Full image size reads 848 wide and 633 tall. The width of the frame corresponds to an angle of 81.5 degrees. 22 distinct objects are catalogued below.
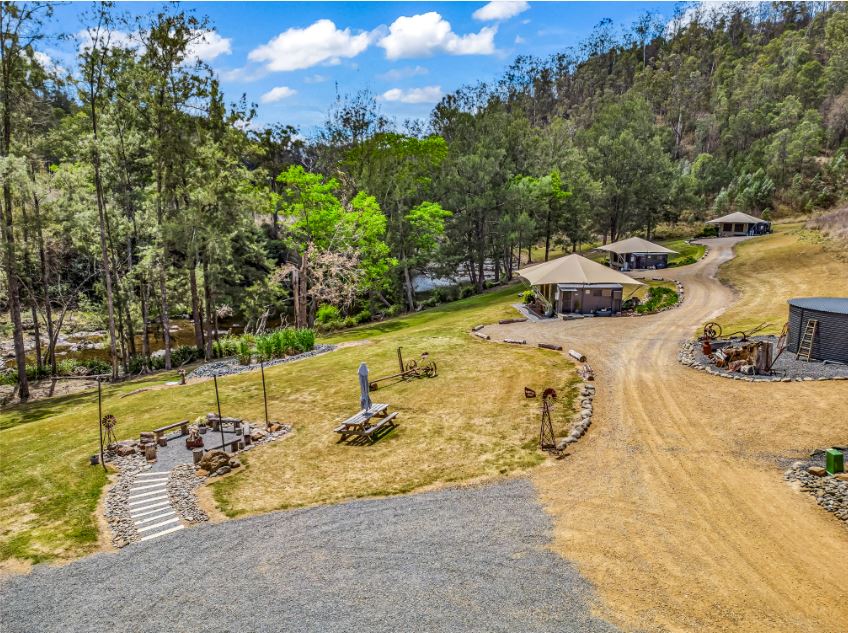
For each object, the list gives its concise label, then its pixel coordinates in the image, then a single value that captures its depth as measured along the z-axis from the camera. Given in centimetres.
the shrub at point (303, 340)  2864
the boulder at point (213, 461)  1395
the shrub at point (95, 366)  3072
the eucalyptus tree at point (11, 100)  2219
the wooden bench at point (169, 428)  1647
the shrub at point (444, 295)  4991
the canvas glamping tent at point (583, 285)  3133
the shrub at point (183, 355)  3078
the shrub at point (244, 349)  2702
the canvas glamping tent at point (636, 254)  4562
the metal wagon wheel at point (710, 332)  2334
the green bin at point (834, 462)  1171
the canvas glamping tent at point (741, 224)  6150
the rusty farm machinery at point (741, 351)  1852
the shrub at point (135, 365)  2955
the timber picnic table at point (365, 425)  1544
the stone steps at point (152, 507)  1117
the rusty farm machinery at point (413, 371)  2144
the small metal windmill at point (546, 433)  1417
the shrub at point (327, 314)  4181
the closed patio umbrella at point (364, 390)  1580
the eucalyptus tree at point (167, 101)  2555
